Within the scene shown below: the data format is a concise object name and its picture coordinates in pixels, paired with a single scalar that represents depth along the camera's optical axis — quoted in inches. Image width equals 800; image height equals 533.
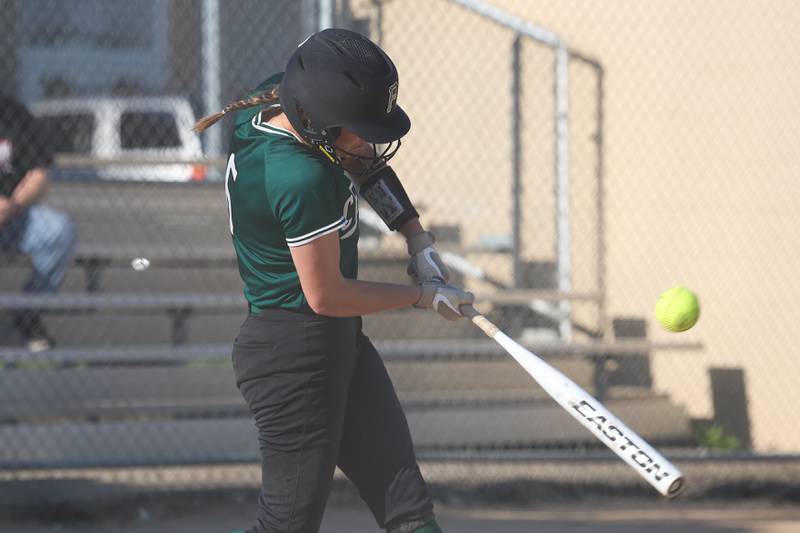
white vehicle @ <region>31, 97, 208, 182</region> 656.4
